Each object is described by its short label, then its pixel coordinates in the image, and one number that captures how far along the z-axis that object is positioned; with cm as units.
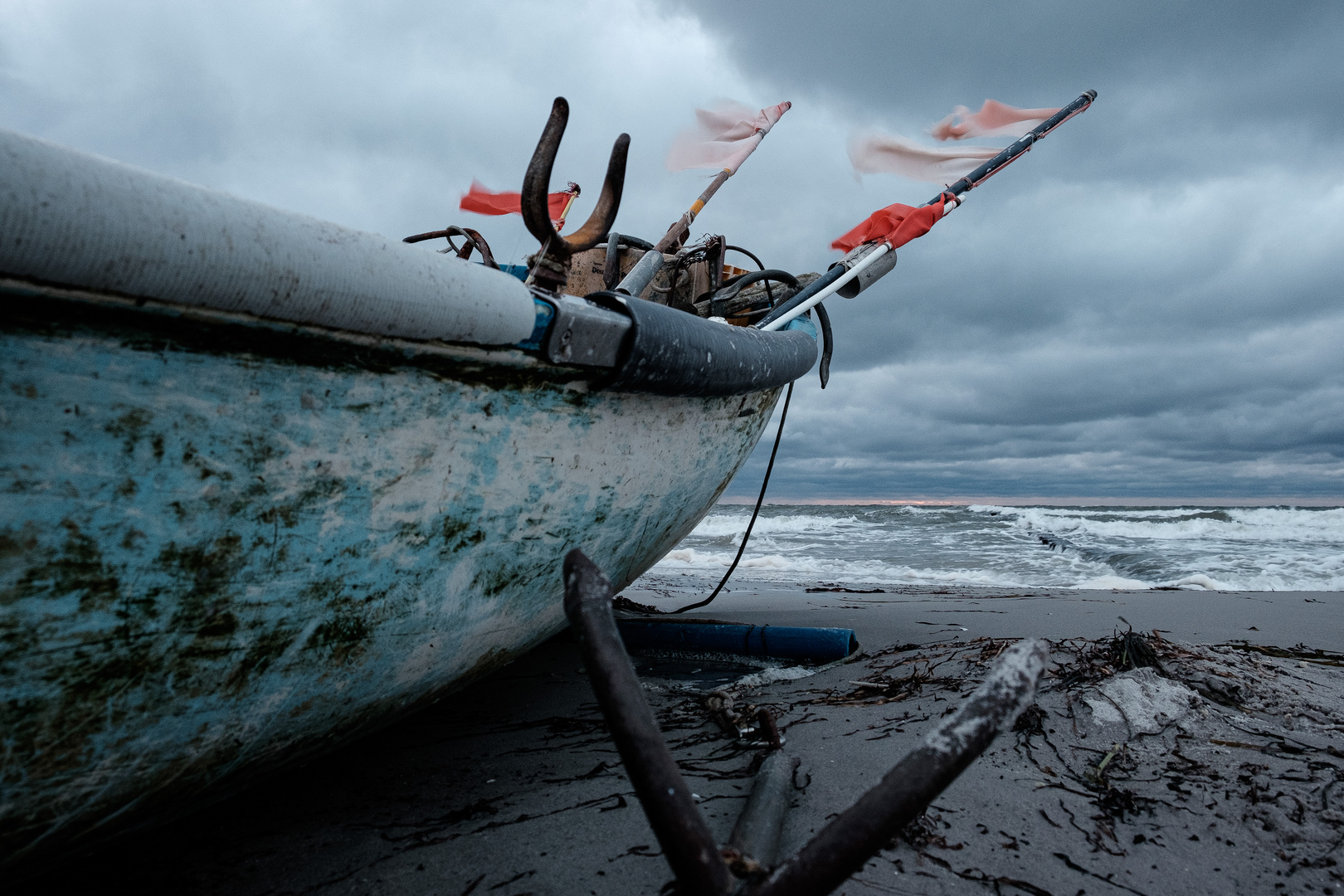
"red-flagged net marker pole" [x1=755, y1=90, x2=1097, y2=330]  279
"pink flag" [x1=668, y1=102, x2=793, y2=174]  414
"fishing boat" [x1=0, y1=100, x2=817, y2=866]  90
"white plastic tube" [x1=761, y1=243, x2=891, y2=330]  267
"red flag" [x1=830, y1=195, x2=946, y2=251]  328
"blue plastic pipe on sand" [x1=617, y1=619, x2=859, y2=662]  288
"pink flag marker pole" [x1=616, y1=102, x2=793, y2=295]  238
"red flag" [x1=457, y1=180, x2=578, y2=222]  418
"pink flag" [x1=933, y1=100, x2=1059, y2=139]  389
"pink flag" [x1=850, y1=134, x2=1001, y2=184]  378
